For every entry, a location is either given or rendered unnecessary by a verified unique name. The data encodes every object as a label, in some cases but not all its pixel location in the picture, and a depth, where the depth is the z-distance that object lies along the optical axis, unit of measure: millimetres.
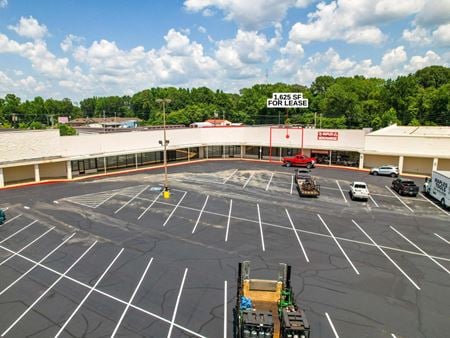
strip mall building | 40219
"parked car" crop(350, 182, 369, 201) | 33062
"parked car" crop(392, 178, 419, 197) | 34719
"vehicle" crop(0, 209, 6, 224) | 26650
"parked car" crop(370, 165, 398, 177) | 44659
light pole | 33775
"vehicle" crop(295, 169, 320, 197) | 34312
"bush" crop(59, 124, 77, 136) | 78038
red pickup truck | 50750
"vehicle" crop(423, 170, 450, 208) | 30912
